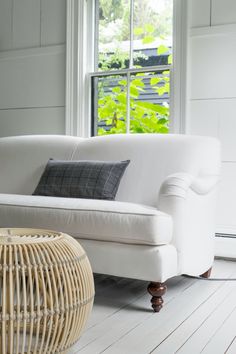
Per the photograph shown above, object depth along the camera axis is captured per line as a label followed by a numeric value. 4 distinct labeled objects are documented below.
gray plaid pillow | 2.88
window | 3.89
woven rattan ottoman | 1.44
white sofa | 2.30
